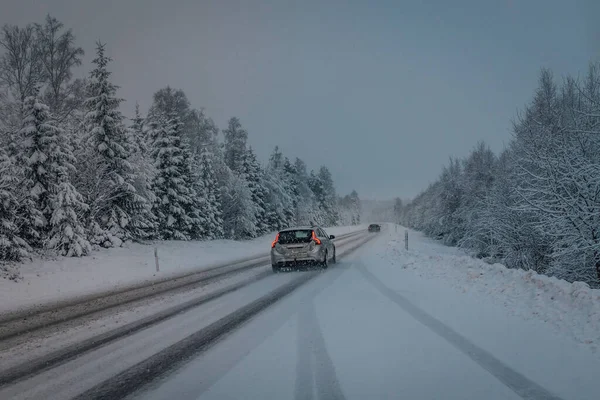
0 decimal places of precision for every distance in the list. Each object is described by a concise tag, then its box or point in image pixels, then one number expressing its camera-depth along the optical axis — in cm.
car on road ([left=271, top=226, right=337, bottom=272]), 1448
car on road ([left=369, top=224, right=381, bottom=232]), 6868
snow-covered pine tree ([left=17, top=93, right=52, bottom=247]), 1605
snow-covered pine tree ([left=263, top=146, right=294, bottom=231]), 4812
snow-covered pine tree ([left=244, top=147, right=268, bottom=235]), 4322
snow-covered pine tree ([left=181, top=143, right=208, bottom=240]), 2933
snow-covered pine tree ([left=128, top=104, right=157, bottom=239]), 2269
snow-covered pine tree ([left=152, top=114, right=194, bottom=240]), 2766
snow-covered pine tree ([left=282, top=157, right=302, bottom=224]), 5697
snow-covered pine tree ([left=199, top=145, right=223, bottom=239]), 3294
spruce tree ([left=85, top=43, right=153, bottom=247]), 2058
